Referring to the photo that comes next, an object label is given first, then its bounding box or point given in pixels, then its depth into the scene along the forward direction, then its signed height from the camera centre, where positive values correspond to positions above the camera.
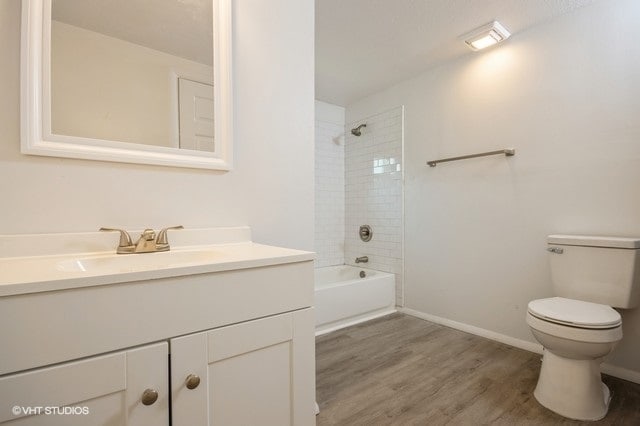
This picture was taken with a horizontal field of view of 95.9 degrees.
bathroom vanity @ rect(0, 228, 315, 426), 0.59 -0.30
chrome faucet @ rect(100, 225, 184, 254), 1.04 -0.11
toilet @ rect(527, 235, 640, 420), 1.31 -0.50
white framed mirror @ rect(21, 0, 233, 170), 0.97 +0.51
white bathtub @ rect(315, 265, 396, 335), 2.38 -0.79
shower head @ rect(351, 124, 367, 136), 3.18 +0.90
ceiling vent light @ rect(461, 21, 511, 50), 1.94 +1.22
